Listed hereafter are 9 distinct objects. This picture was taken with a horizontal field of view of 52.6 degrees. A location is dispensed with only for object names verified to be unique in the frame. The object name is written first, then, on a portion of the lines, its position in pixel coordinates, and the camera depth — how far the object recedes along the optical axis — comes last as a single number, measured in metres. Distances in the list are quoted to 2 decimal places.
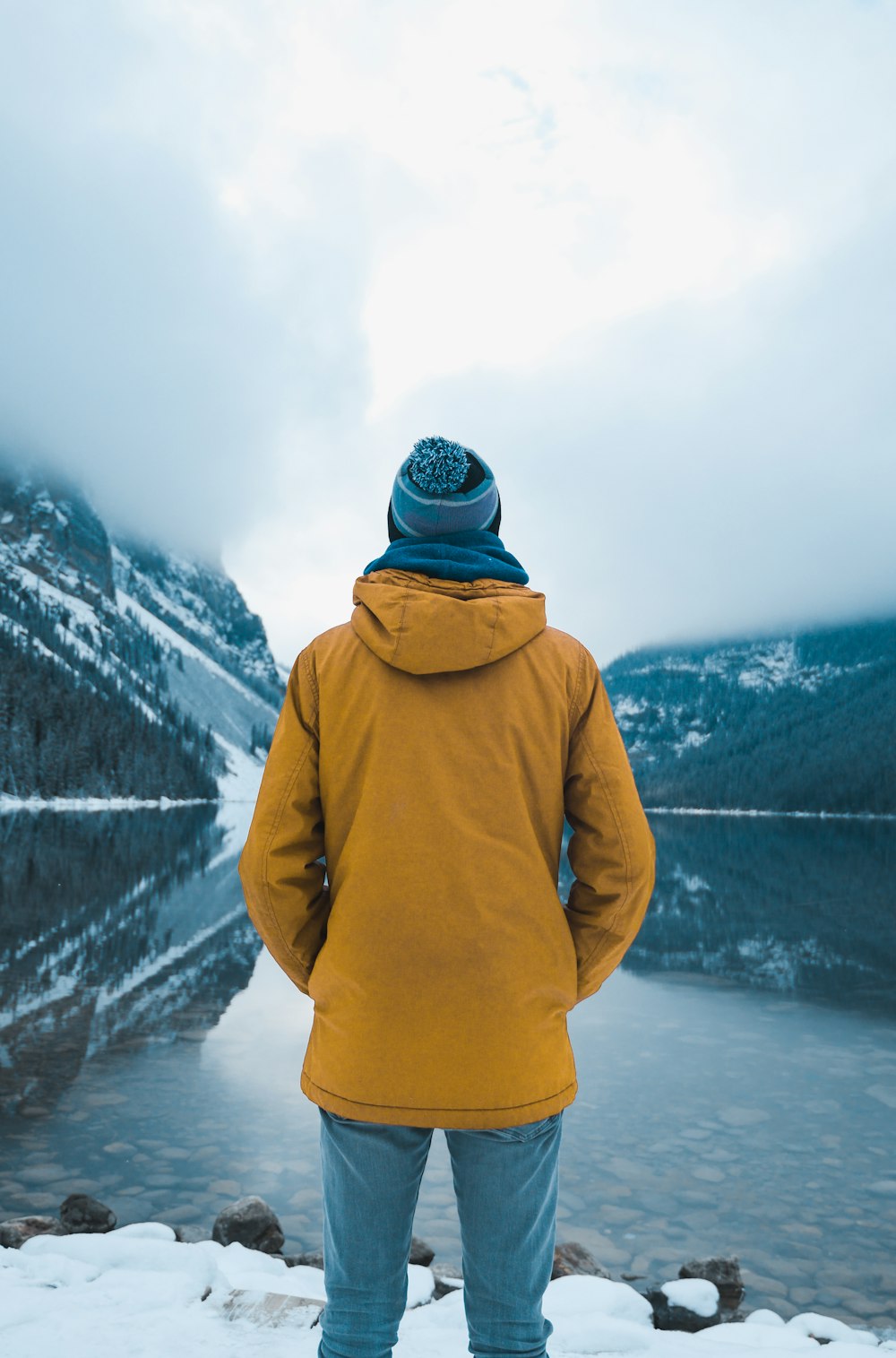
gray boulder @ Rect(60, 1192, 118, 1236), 5.06
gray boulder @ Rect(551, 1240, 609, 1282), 4.79
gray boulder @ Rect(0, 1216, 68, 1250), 4.72
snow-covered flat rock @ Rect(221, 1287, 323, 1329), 3.57
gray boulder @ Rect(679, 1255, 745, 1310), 4.86
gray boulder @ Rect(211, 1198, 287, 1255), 5.07
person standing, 2.16
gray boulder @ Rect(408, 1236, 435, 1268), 4.93
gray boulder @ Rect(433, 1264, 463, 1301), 4.43
